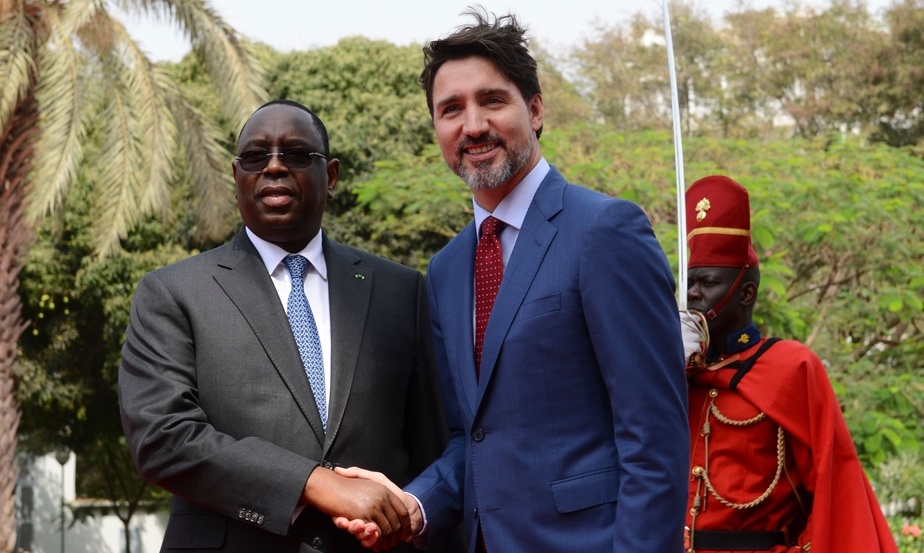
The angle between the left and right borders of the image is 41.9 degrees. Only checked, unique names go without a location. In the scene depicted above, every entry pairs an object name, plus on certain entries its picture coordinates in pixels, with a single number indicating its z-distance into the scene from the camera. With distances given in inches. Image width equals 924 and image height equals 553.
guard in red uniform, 174.9
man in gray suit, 130.8
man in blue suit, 120.9
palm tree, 513.0
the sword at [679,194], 179.2
